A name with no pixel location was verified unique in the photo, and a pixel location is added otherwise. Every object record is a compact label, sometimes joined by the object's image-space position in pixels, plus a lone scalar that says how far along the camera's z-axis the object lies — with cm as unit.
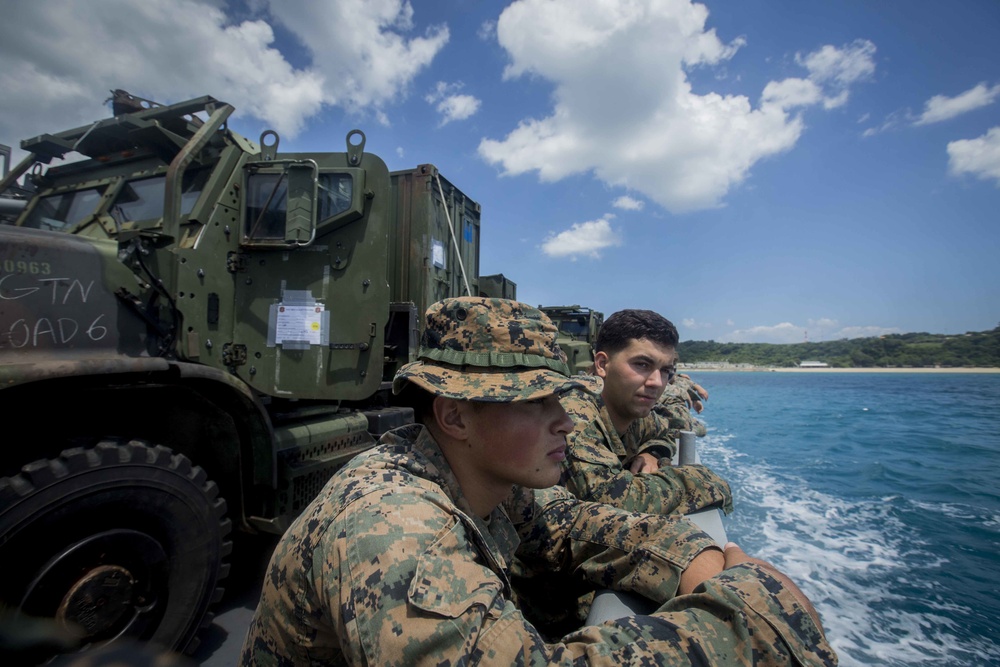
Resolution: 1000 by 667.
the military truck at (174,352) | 228
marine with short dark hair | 228
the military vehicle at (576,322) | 1622
